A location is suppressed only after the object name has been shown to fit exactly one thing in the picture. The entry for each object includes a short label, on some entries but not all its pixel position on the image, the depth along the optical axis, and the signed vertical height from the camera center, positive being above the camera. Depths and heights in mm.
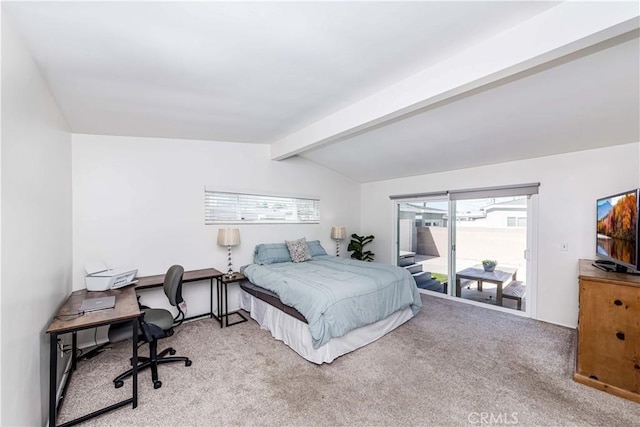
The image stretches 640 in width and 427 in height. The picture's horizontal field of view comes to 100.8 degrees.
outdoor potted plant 4168 -816
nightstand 3494 -1211
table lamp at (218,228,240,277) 3700 -358
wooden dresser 2053 -978
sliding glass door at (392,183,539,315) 3863 -517
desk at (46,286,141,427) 1681 -780
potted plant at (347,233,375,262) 5543 -744
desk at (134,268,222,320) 2965 -820
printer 2598 -669
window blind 3932 +52
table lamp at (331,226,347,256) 5223 -411
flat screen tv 2125 -168
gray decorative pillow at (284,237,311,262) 4301 -637
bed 2555 -998
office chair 2197 -1002
